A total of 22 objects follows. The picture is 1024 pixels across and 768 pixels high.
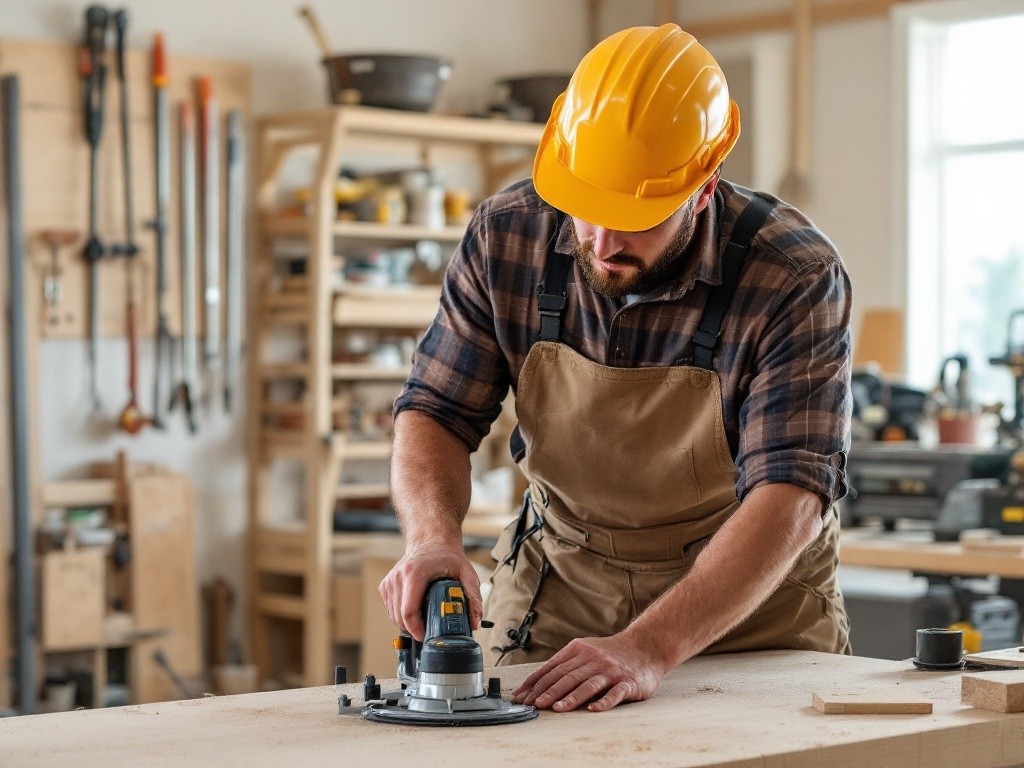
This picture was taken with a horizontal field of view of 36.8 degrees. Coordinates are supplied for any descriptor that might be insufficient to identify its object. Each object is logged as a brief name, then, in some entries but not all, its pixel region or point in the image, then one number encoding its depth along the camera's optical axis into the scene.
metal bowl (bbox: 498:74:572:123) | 5.98
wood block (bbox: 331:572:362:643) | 5.40
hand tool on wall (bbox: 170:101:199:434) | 5.45
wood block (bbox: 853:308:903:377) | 5.51
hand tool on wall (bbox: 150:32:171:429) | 5.34
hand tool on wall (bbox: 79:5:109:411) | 5.22
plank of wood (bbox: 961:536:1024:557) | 3.66
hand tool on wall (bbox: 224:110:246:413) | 5.55
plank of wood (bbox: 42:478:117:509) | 5.18
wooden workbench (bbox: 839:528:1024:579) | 3.63
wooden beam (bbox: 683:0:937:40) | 5.85
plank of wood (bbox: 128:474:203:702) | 5.25
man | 2.01
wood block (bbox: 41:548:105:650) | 5.02
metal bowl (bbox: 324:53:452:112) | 5.45
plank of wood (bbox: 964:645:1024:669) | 2.03
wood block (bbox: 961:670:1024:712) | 1.78
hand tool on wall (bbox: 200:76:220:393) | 5.50
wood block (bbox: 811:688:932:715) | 1.75
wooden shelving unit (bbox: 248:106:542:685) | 5.43
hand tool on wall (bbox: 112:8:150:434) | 5.29
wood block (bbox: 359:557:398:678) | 4.46
